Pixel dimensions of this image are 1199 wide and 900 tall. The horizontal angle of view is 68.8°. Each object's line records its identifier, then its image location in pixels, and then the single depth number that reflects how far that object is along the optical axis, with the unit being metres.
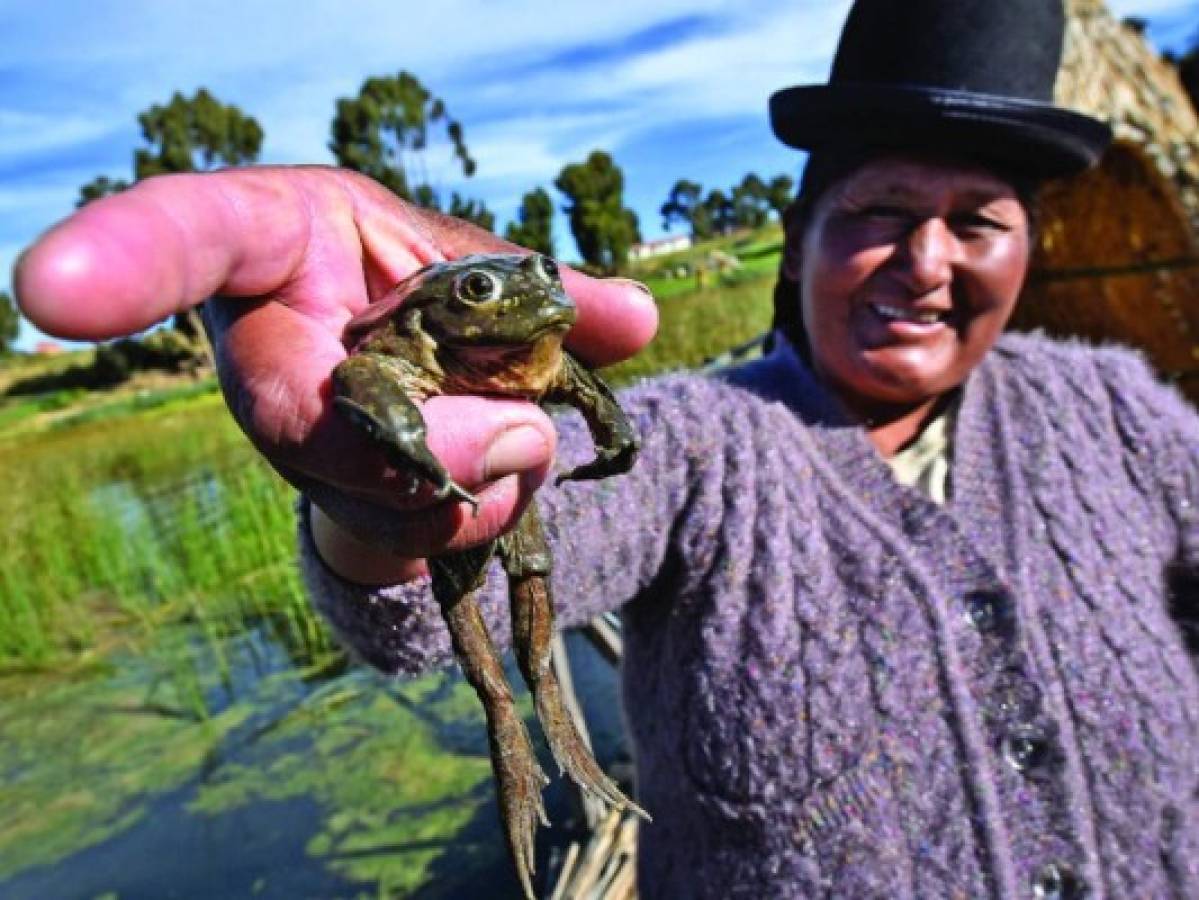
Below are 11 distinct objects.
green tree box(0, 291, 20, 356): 57.38
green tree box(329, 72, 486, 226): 27.17
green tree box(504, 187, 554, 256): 33.62
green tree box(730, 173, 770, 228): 75.88
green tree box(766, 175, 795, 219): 59.77
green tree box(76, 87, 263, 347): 34.11
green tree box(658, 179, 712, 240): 76.44
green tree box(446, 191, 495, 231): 18.70
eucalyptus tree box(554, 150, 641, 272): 40.53
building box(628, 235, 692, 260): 59.38
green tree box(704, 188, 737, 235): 79.56
